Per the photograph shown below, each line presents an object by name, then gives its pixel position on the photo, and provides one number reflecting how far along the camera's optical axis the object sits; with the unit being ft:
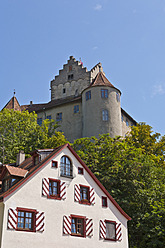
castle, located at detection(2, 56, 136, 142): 175.83
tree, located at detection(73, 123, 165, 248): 108.37
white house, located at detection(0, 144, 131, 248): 82.53
